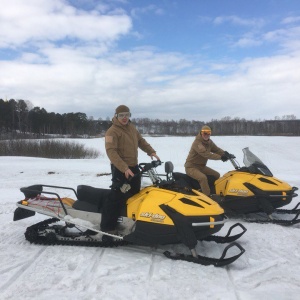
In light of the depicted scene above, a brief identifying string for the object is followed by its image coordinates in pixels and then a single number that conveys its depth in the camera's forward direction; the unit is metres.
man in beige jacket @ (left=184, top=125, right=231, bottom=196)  6.06
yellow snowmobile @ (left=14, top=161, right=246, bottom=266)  3.72
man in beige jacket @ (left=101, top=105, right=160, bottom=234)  4.13
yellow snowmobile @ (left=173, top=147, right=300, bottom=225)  5.29
